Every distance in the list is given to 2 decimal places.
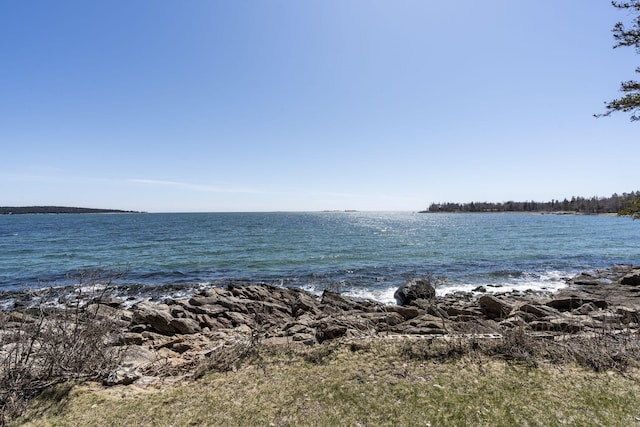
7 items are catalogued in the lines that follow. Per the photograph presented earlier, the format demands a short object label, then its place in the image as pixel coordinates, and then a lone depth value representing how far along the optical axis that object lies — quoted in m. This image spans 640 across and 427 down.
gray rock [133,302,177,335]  10.05
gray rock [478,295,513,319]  11.71
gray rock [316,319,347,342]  7.34
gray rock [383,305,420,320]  11.56
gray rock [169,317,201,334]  10.20
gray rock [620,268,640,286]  18.05
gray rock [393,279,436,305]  15.46
